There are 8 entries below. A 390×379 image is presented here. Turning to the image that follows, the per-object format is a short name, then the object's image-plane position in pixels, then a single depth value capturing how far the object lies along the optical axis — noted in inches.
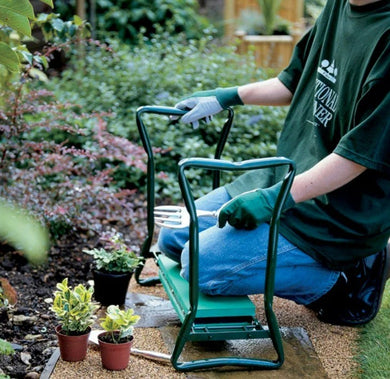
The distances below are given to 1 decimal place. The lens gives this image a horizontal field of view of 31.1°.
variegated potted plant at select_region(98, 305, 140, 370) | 91.7
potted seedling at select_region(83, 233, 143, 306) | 110.4
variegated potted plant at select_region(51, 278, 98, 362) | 92.7
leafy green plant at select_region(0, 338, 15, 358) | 85.1
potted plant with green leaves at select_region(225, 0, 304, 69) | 299.7
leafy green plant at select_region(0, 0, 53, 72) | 89.3
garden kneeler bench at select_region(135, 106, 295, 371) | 85.9
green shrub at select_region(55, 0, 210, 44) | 297.9
